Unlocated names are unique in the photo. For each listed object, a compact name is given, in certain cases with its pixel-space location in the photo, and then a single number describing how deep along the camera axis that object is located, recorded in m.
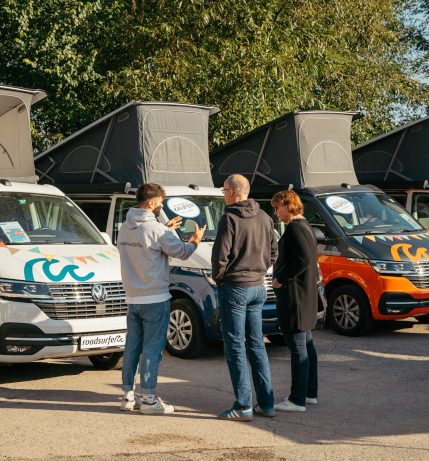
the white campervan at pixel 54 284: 6.14
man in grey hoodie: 5.63
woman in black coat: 5.72
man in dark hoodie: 5.41
